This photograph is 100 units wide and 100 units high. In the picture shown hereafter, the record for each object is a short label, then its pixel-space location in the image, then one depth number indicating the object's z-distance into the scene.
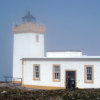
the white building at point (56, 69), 24.08
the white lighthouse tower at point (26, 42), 31.30
